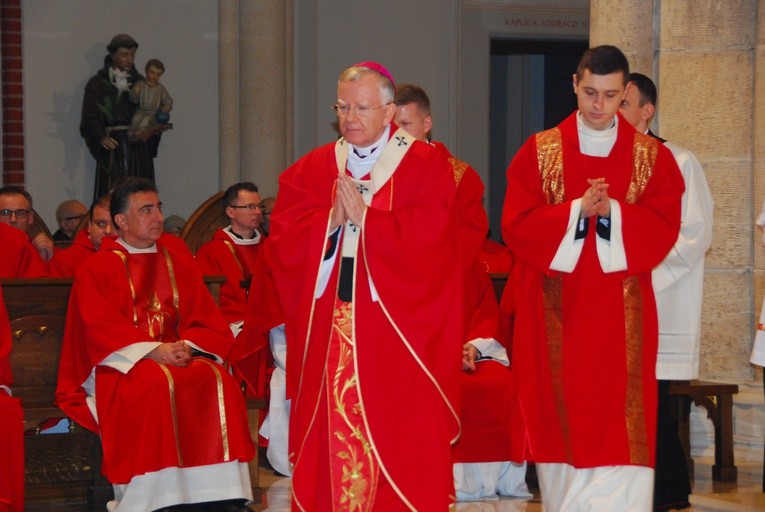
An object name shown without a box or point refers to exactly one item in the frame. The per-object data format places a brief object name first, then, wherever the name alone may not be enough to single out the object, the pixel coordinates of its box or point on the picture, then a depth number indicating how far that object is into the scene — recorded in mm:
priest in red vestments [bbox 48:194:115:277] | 14275
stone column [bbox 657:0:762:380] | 13315
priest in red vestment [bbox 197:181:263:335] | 15013
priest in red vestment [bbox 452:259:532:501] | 11778
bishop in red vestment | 8619
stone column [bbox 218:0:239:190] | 22095
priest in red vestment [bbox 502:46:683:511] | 9204
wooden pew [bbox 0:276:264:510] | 11722
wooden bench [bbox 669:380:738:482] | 12557
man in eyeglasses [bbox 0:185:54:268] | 14467
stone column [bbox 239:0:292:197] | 21635
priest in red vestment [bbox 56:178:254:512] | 10943
